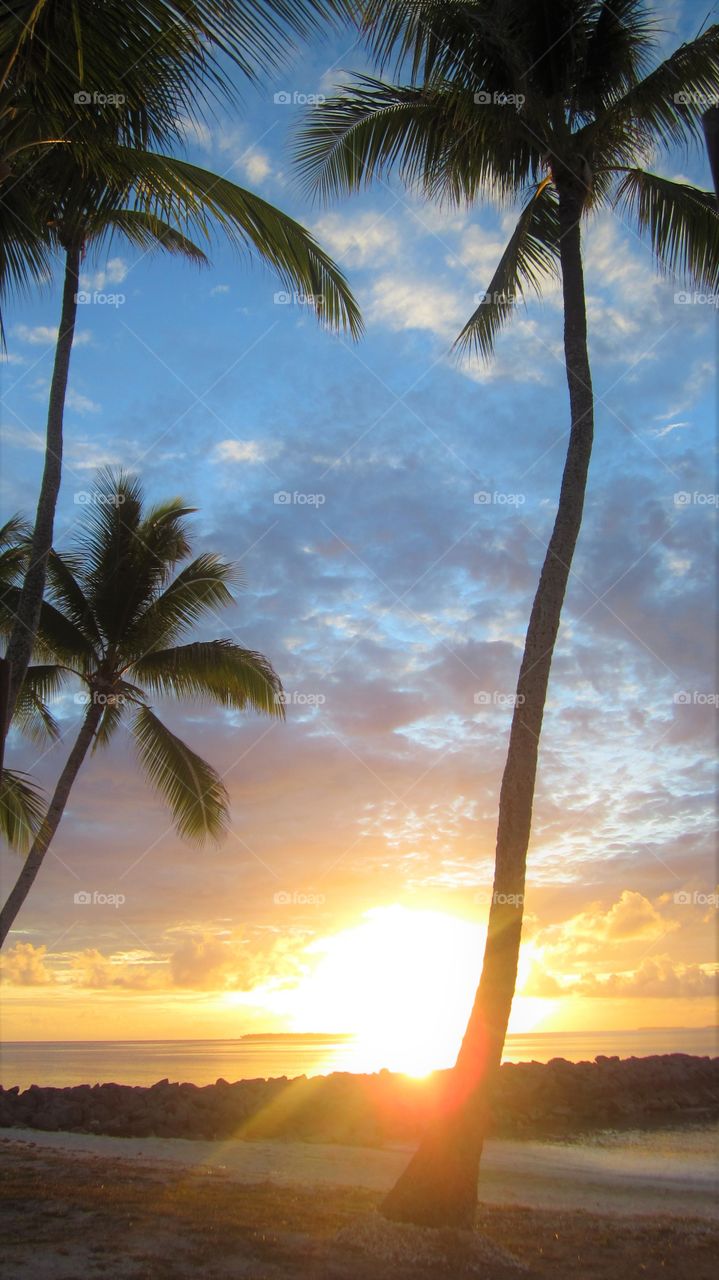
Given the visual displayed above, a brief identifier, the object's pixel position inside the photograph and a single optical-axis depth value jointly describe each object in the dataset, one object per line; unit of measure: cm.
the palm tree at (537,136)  795
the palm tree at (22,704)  1297
